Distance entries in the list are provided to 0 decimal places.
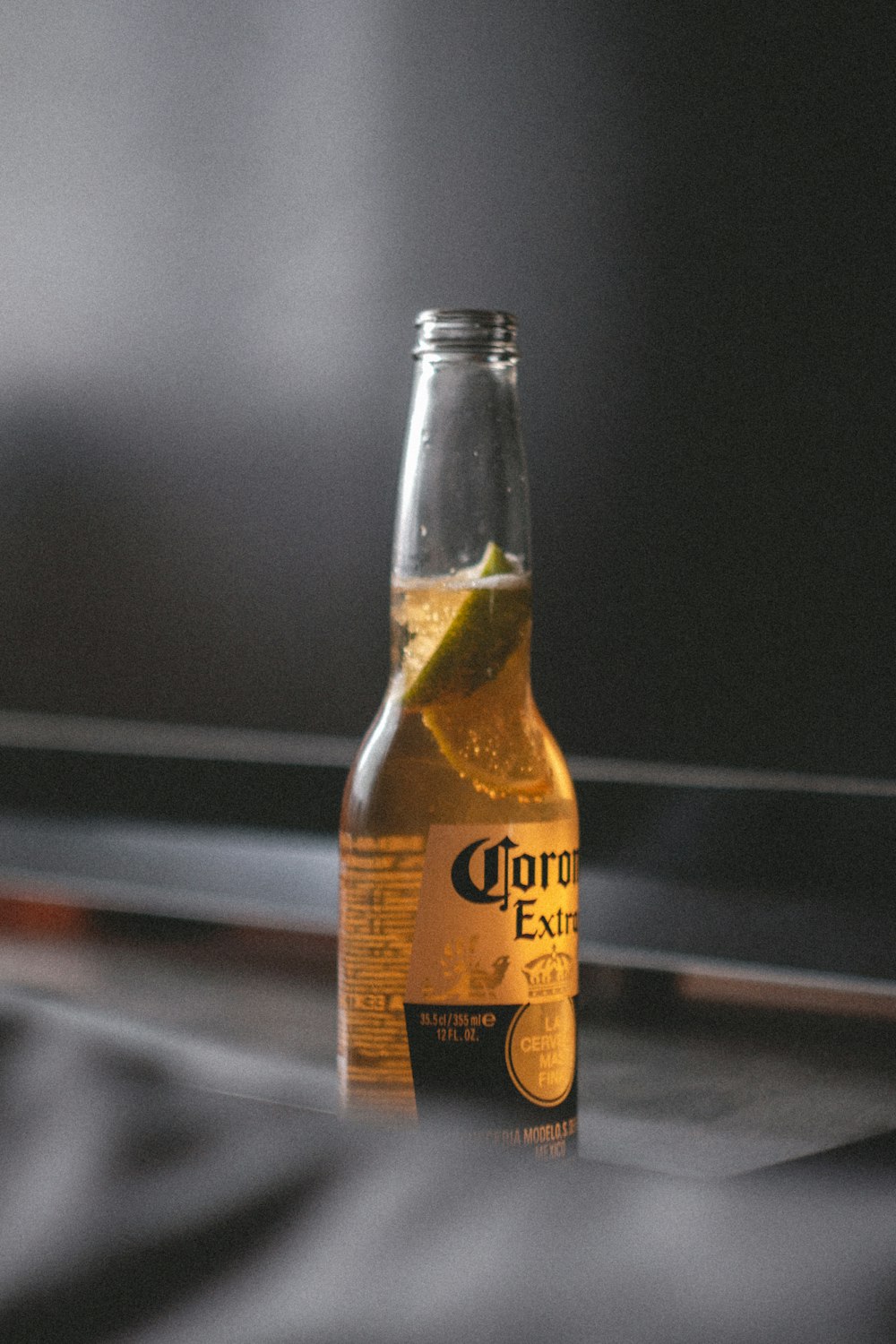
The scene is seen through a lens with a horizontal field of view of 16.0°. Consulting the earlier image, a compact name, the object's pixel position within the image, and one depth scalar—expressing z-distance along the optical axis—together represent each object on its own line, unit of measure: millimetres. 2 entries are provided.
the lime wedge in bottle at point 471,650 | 814
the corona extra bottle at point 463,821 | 779
